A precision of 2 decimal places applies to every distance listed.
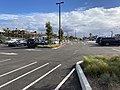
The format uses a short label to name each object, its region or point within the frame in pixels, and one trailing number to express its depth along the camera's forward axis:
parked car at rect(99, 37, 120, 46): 18.24
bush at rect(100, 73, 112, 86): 3.05
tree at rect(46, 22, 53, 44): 16.19
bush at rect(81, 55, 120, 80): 3.82
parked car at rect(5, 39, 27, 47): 17.22
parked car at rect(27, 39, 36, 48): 15.48
